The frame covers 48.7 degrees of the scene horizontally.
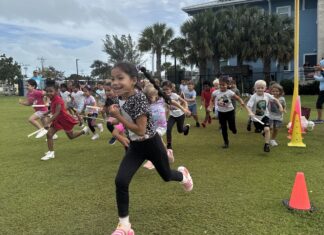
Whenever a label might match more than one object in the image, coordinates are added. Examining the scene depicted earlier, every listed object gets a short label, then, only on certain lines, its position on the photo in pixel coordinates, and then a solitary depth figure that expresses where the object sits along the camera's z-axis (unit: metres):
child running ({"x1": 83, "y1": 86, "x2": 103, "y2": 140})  10.55
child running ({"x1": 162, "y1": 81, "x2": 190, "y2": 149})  7.98
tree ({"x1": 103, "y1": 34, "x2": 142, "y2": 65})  55.78
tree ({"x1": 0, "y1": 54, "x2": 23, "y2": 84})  57.69
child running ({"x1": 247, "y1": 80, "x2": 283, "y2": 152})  7.60
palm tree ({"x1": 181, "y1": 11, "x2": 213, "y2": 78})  28.84
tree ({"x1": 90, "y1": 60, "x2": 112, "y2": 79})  70.76
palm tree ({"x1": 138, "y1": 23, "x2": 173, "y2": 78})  36.19
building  30.34
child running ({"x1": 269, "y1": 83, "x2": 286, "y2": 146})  8.29
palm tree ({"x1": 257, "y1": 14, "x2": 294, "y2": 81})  27.30
